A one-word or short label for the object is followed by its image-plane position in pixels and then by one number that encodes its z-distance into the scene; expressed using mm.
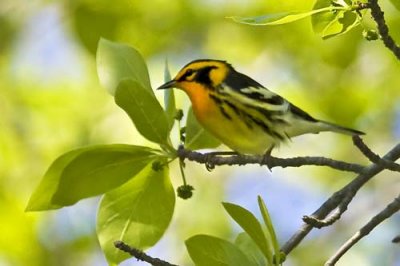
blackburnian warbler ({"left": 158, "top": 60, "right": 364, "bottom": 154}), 6208
